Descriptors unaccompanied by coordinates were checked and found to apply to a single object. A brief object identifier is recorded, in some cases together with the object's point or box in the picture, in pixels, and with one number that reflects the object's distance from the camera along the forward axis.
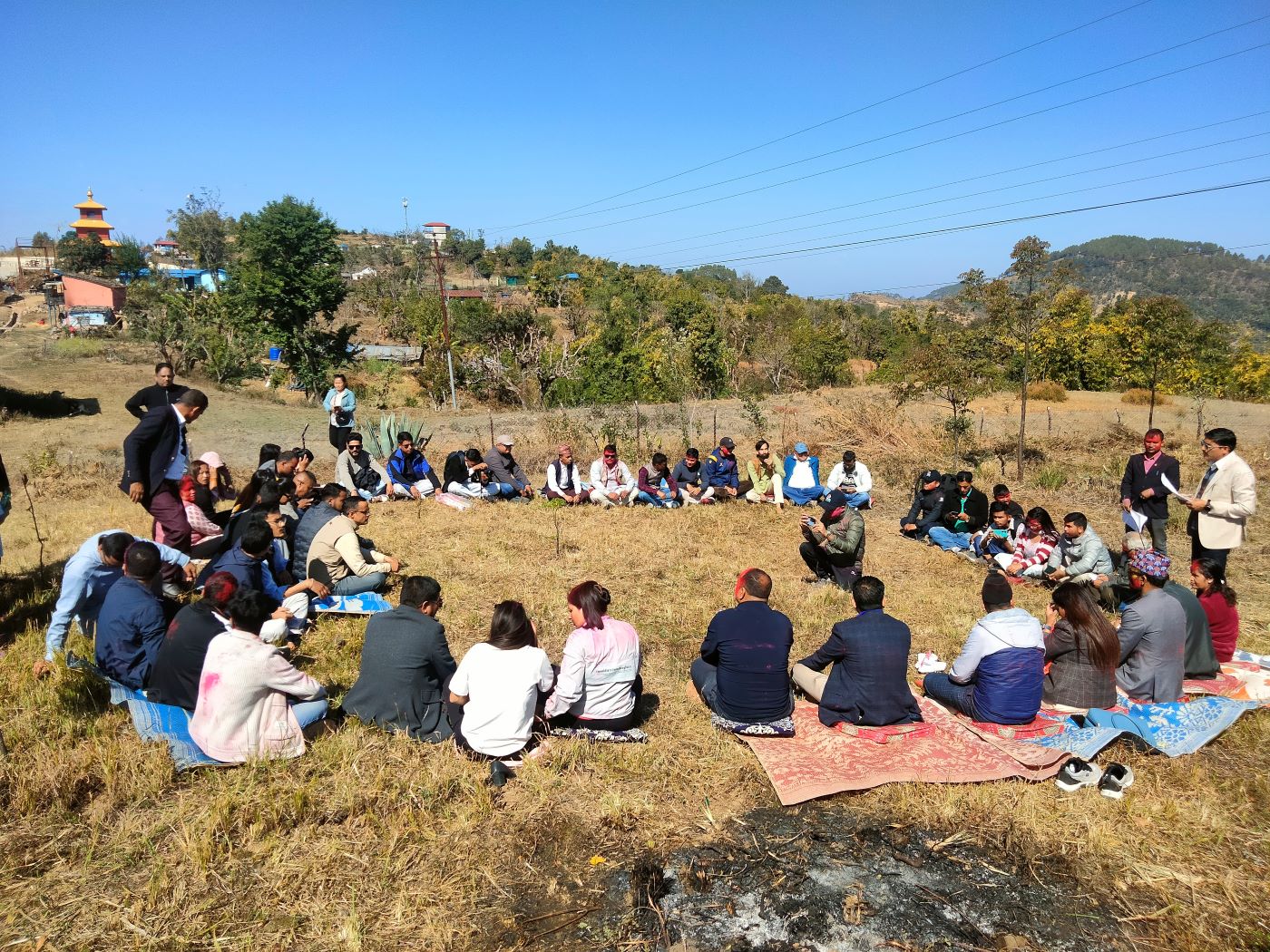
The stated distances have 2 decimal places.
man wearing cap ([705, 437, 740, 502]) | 10.93
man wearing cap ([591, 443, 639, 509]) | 10.75
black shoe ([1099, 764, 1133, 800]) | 4.26
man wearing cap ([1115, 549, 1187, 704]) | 4.97
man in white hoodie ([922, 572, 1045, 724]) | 4.76
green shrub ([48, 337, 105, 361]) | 26.95
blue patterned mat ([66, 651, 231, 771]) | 4.32
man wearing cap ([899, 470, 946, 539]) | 9.41
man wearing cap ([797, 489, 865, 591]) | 7.58
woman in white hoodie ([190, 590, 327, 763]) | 4.10
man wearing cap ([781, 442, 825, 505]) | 10.79
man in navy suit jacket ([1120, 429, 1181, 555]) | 7.82
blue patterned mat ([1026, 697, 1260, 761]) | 4.61
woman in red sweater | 5.46
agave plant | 12.36
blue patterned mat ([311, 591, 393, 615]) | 6.59
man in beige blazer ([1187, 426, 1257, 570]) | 6.70
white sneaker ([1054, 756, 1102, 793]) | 4.30
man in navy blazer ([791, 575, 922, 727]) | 4.66
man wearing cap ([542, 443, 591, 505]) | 10.74
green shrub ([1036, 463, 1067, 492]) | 12.13
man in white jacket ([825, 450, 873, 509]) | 10.45
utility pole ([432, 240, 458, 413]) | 25.90
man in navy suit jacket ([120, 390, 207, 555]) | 6.23
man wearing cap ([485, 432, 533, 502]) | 10.91
